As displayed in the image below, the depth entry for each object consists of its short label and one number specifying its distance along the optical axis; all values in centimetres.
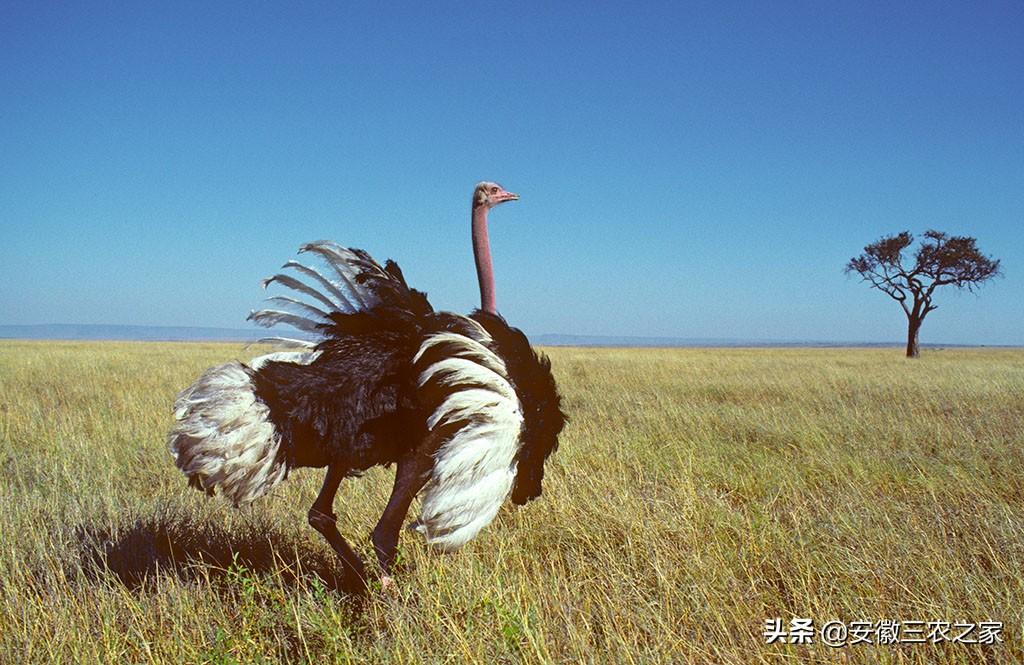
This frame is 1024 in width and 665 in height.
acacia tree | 3659
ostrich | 327
